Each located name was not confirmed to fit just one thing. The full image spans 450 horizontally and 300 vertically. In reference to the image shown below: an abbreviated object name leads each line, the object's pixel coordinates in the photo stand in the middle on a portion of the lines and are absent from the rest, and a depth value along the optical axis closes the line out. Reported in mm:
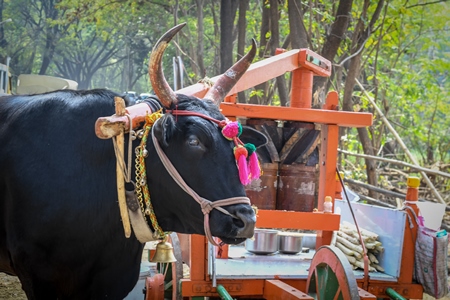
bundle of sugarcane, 4961
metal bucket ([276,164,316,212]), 4836
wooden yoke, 3107
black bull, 3117
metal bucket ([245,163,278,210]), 4773
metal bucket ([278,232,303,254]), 5548
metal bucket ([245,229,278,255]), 5387
